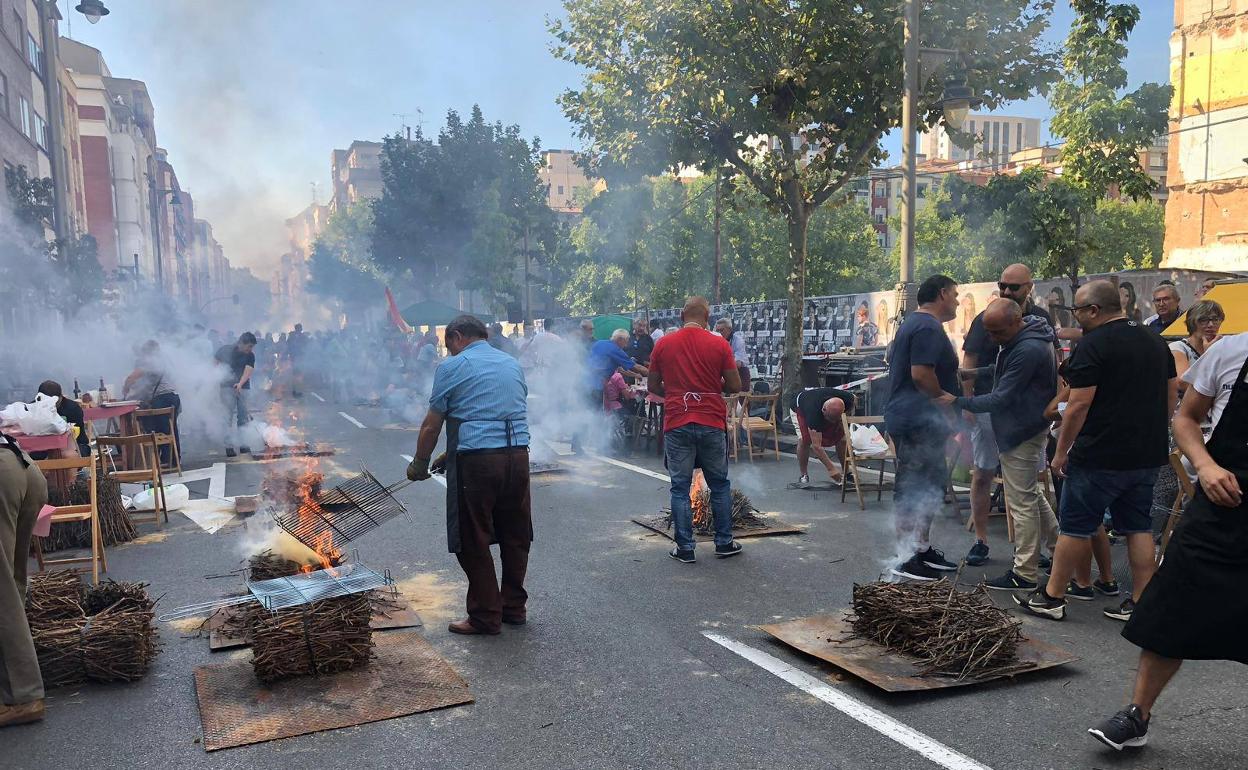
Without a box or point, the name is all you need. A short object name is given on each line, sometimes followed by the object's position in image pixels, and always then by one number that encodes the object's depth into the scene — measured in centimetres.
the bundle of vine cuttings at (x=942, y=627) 414
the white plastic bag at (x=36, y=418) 759
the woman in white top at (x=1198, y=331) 641
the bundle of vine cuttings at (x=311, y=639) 423
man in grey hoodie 531
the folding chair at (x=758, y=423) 1116
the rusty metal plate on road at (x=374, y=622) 485
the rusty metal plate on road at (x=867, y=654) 403
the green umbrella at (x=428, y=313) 2841
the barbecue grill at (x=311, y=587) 436
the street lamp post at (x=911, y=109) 1108
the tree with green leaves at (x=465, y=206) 3772
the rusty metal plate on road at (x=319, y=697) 376
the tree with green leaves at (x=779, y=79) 1291
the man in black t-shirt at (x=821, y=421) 885
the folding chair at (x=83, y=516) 617
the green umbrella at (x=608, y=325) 2491
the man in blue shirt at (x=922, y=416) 567
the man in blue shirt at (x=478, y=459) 498
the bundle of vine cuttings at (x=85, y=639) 427
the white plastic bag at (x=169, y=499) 885
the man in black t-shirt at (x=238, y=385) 1359
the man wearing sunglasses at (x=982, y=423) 598
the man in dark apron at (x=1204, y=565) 303
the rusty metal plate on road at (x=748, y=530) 715
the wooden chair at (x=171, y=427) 1127
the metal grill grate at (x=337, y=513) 515
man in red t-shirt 639
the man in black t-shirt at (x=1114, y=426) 458
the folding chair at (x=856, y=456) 827
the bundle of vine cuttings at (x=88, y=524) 734
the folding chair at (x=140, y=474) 812
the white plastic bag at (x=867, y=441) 881
